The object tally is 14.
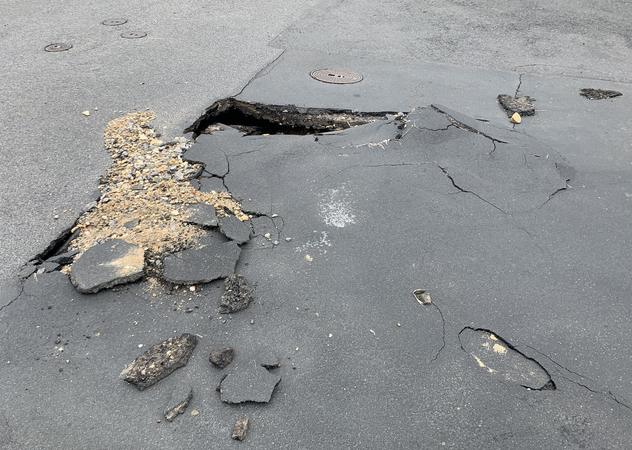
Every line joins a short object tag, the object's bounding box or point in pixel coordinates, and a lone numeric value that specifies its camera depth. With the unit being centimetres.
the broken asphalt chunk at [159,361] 302
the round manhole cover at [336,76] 695
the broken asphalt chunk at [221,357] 311
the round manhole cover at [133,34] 823
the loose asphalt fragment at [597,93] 707
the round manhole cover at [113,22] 866
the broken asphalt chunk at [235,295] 350
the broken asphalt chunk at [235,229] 407
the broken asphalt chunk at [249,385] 294
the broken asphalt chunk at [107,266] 356
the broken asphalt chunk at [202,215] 412
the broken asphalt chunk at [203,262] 367
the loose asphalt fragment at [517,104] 645
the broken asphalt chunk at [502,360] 316
